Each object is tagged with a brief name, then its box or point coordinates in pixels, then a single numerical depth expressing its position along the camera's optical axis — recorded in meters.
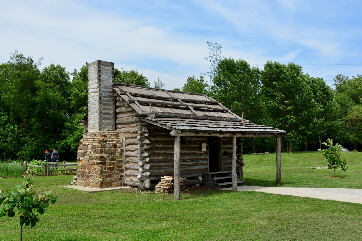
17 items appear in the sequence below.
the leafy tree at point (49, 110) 40.97
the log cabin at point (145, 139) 16.00
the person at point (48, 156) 27.30
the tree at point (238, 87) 47.25
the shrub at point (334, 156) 21.77
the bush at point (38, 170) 24.50
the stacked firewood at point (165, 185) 15.20
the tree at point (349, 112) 50.59
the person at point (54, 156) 26.95
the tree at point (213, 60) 55.02
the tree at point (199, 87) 54.29
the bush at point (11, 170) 23.00
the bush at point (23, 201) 6.47
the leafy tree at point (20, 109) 40.06
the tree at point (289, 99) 43.47
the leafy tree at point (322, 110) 45.56
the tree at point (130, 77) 46.03
